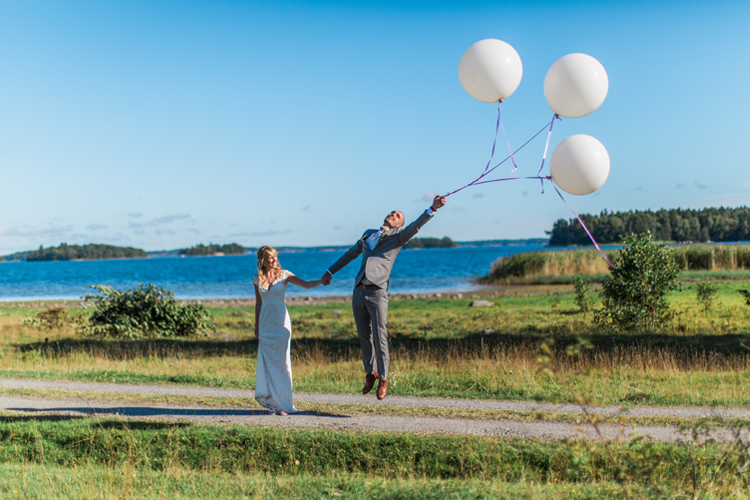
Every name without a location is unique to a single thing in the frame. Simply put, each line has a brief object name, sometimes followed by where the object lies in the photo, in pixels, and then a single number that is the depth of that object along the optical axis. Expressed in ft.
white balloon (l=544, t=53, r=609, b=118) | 23.20
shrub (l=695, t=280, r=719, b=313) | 63.93
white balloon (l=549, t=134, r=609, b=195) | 22.80
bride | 25.29
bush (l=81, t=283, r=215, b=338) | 64.69
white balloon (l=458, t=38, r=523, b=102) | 23.52
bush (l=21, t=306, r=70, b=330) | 70.59
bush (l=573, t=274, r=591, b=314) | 67.51
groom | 23.48
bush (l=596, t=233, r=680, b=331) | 53.11
